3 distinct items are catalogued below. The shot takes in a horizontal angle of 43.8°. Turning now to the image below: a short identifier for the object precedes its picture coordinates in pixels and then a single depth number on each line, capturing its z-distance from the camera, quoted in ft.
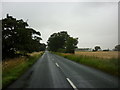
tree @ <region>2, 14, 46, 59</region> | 85.21
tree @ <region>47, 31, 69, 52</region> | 327.04
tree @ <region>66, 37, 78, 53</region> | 190.41
